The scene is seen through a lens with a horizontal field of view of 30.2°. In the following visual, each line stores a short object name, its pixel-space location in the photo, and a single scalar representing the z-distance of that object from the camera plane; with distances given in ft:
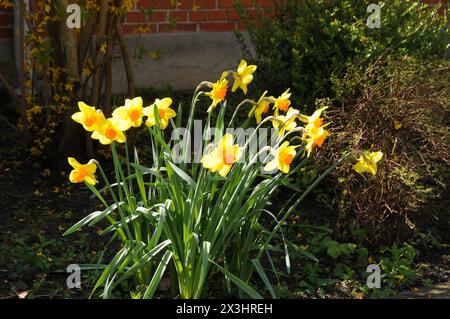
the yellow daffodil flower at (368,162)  12.53
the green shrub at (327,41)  16.72
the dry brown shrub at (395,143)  14.94
